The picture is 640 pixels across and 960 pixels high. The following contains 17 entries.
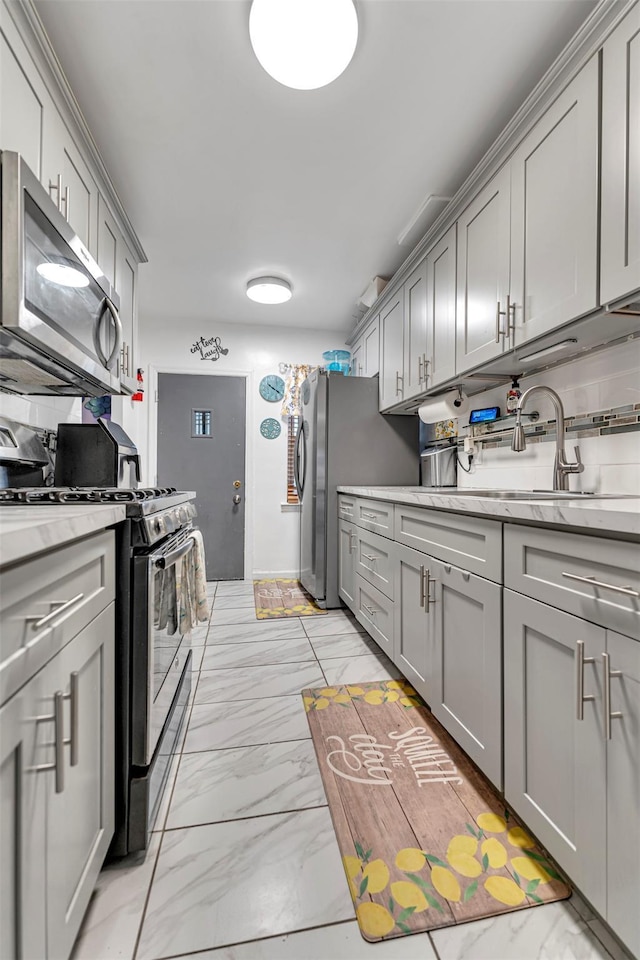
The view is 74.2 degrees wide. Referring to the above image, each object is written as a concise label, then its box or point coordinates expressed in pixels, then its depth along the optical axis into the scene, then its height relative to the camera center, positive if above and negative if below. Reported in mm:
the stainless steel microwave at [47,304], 1035 +538
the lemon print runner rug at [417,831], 937 -931
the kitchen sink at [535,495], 1459 -41
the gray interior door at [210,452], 3914 +275
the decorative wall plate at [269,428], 4070 +523
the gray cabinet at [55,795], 551 -502
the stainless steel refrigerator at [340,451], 3094 +238
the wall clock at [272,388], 4066 +912
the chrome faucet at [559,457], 1594 +104
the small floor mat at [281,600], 3023 -926
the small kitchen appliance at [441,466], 2652 +117
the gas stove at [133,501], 1061 -53
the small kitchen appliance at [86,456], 1854 +109
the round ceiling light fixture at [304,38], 1277 +1408
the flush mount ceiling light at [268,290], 3129 +1446
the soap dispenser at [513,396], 2053 +430
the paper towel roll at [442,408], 2402 +440
